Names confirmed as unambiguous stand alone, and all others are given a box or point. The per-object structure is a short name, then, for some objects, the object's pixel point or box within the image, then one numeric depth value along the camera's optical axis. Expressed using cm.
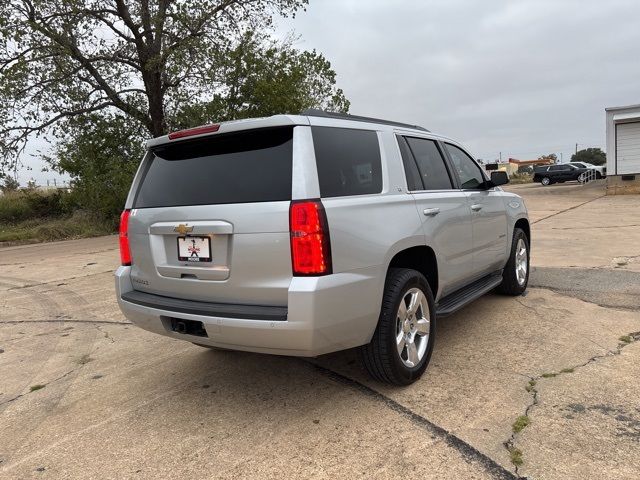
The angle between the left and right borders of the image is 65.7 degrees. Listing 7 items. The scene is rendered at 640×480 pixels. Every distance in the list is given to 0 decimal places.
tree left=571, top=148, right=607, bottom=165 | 9362
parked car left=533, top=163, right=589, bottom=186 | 3769
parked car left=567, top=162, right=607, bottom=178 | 3899
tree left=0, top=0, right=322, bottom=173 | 1334
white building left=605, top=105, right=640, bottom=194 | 2272
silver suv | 283
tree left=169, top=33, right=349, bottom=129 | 1549
